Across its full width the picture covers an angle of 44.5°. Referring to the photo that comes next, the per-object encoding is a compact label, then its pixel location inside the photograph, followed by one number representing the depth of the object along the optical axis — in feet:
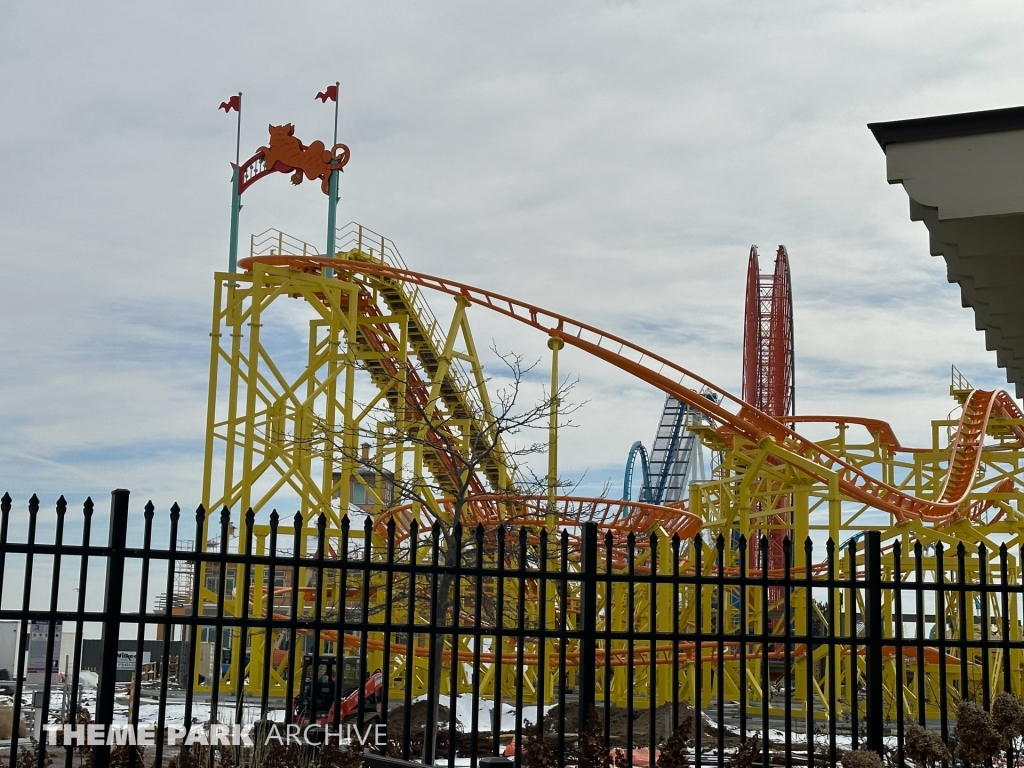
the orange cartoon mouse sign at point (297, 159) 77.10
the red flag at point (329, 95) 81.87
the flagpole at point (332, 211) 75.56
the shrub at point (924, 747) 21.61
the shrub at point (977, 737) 21.86
